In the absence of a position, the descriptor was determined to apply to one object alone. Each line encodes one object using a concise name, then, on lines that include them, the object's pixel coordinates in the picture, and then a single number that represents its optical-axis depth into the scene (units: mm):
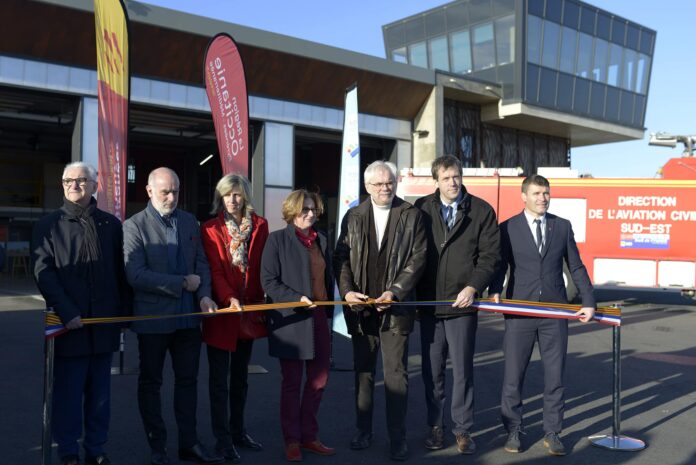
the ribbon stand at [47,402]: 4047
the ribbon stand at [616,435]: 5160
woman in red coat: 4727
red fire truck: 14086
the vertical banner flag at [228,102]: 7828
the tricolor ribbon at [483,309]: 4238
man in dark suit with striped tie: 5102
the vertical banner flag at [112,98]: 6863
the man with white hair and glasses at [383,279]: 4855
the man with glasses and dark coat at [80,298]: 4238
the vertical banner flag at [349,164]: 8680
